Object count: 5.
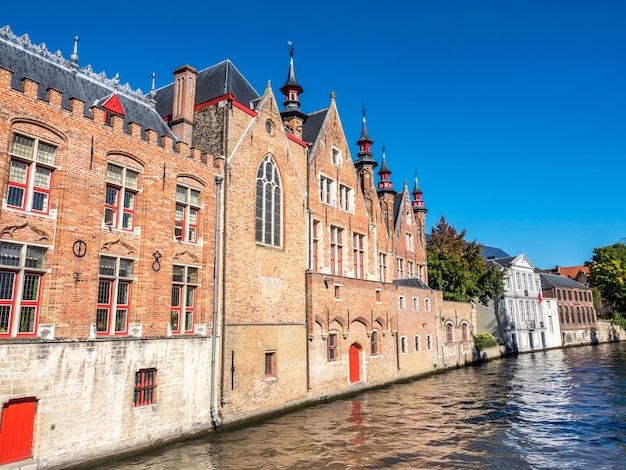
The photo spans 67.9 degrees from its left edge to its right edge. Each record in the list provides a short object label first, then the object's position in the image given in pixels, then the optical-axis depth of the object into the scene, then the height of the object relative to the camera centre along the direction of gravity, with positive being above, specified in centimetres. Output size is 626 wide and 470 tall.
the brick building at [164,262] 1314 +279
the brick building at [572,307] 6562 +355
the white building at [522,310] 5422 +274
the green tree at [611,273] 6969 +871
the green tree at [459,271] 4300 +575
